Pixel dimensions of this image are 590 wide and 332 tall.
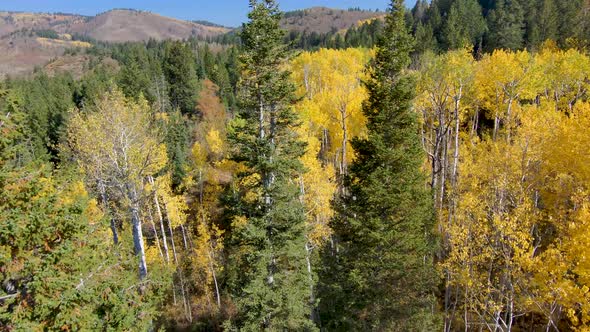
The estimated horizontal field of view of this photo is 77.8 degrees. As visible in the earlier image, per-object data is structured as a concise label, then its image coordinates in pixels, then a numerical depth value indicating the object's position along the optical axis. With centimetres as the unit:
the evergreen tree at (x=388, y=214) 1279
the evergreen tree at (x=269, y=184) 1257
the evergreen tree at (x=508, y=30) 4822
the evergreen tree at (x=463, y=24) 5025
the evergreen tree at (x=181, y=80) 5384
